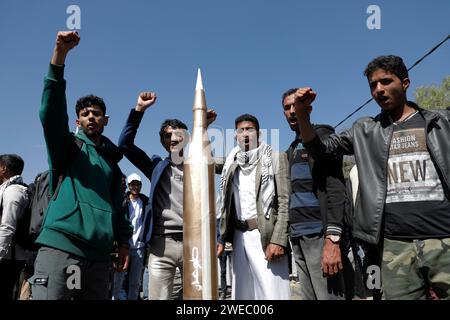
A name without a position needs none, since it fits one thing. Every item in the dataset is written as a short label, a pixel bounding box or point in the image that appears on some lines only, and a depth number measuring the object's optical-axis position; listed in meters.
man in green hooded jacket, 2.59
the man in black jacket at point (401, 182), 2.30
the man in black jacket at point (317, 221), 2.83
